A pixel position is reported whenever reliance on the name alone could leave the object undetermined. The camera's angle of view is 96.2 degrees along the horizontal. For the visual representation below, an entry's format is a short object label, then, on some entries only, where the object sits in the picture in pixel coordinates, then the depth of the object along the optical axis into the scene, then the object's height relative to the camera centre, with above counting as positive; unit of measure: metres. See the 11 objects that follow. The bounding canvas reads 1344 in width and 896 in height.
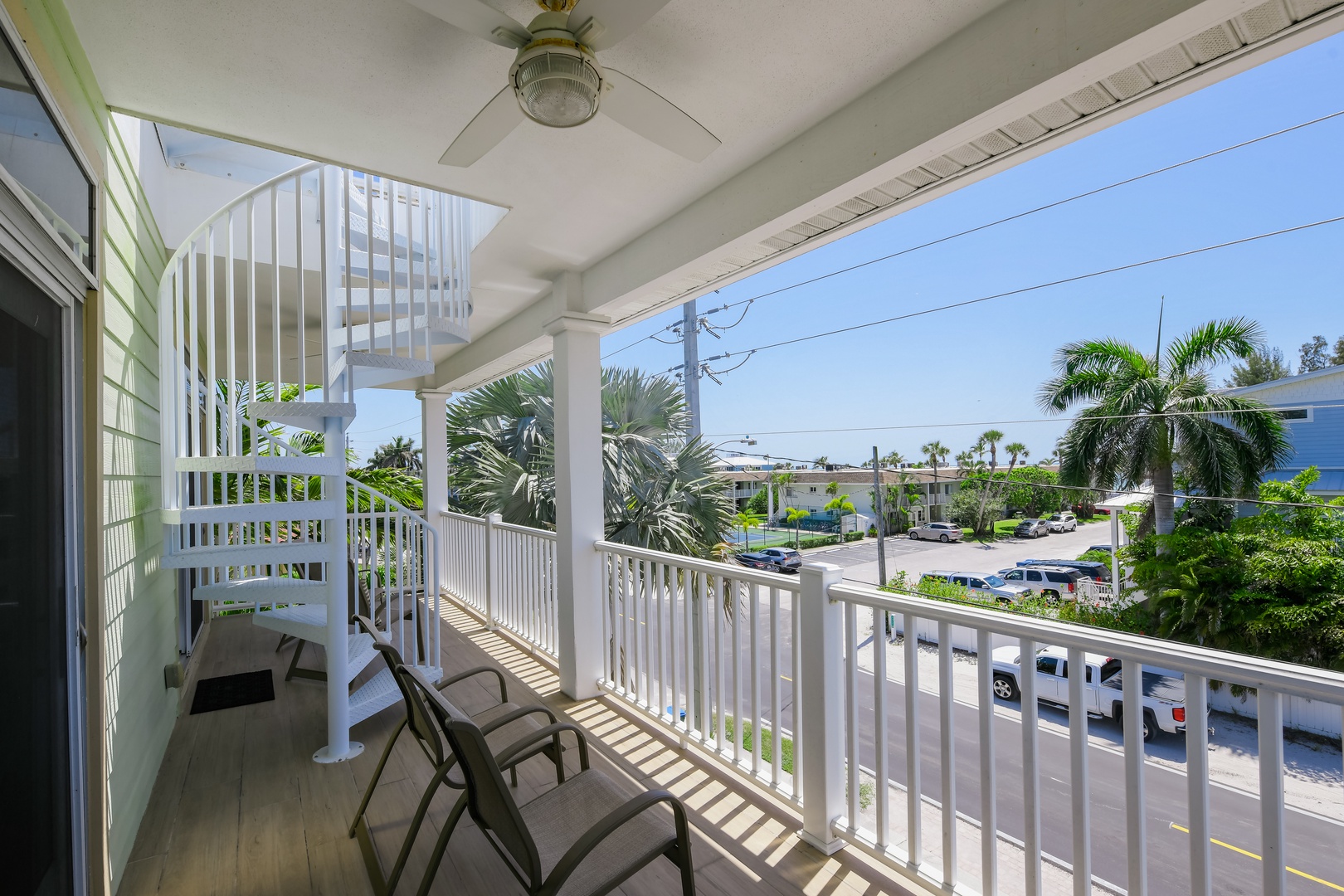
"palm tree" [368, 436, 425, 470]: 21.25 +0.04
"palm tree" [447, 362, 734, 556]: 5.86 -0.10
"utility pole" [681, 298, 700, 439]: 11.80 +1.87
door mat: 3.50 -1.41
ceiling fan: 1.38 +0.95
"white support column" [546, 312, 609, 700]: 3.57 -0.29
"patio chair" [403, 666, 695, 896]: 1.34 -0.98
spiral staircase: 2.62 +0.43
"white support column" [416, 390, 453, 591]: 6.52 +0.02
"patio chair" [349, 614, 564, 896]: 1.84 -0.99
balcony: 1.34 -1.27
